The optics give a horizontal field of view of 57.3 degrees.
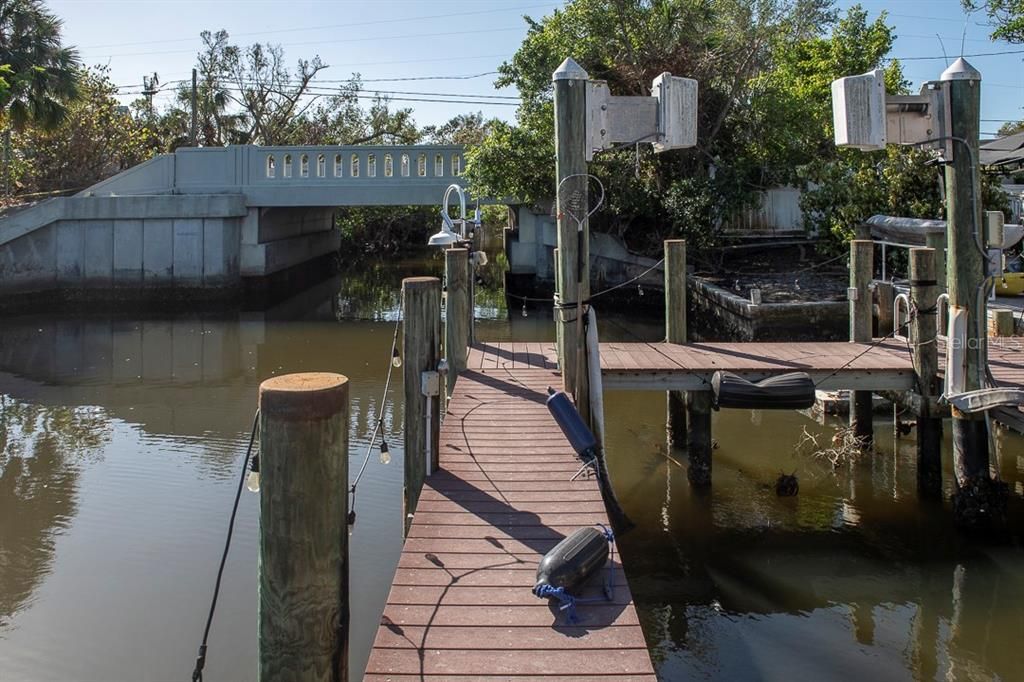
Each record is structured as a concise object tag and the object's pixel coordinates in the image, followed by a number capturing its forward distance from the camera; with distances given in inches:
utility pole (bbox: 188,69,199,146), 1255.5
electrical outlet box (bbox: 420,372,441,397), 218.8
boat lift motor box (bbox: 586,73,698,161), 255.9
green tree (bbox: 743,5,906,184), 756.6
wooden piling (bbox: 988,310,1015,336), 385.7
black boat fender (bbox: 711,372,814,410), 285.7
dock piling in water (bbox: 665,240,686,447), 358.6
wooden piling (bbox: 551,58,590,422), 255.4
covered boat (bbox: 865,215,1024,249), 400.7
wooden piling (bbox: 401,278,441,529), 218.2
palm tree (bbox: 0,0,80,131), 829.2
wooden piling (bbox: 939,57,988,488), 272.5
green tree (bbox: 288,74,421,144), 1494.8
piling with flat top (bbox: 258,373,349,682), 122.2
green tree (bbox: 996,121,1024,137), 1456.9
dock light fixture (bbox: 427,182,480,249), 328.8
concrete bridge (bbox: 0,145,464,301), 830.5
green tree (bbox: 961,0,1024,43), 599.8
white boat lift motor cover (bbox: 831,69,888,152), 268.7
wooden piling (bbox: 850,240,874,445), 363.3
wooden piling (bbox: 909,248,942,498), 304.0
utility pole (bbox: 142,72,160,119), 1525.6
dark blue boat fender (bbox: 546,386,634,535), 218.1
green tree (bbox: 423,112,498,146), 1673.2
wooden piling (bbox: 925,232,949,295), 329.1
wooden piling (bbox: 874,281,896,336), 370.0
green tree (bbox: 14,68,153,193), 1120.8
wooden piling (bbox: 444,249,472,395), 305.0
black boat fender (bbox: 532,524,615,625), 152.9
